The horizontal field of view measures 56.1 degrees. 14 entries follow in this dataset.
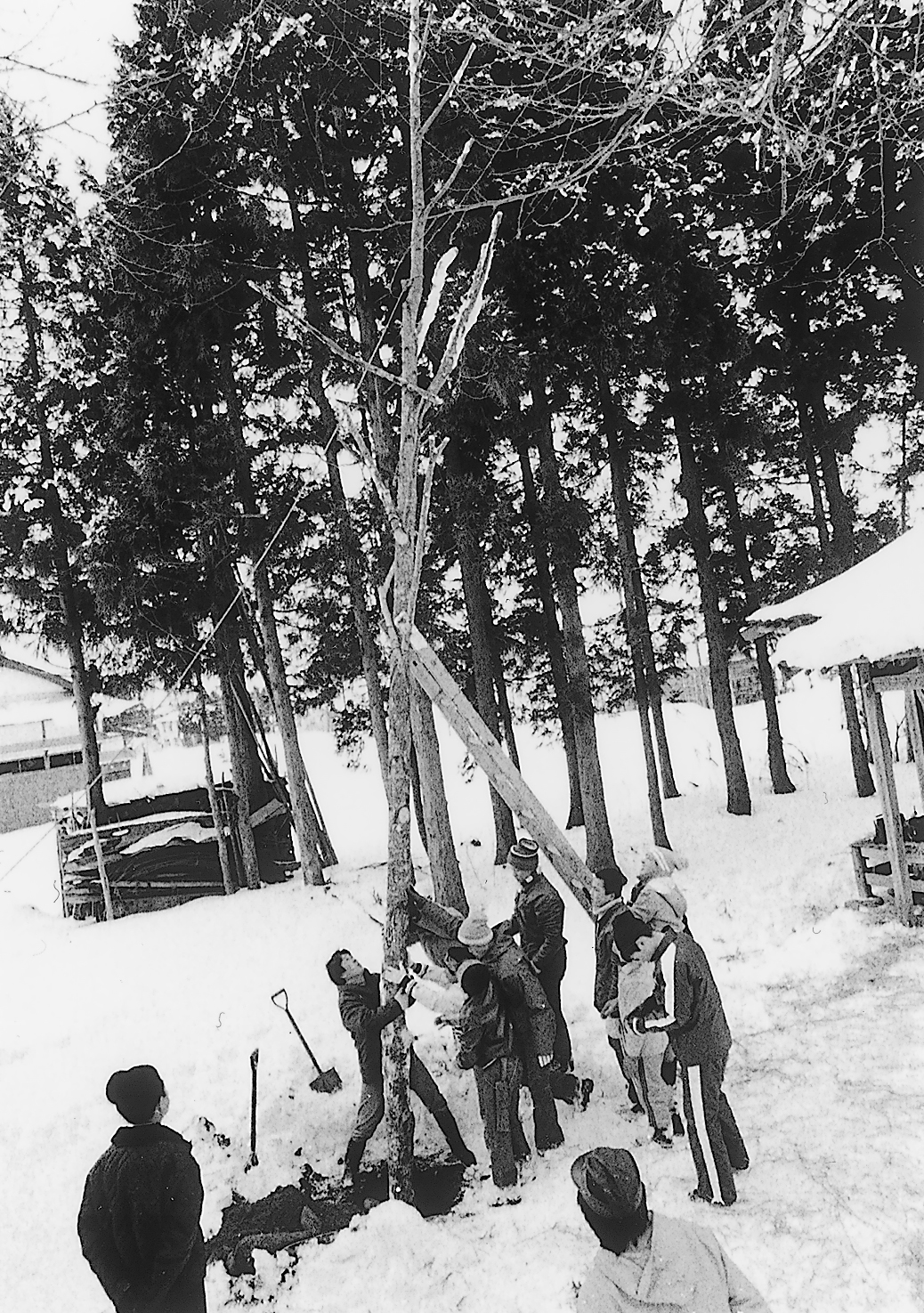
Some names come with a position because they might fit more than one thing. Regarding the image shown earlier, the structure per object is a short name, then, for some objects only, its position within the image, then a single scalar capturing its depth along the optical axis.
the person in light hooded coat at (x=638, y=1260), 2.56
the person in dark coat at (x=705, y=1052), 4.75
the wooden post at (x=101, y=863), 13.24
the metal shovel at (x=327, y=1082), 6.76
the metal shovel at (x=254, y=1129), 5.99
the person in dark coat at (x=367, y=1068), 5.84
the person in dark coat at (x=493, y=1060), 5.38
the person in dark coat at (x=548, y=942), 6.59
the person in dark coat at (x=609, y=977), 5.95
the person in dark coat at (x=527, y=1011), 5.63
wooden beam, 8.37
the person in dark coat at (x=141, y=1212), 3.51
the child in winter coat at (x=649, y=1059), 5.48
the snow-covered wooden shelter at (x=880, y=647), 8.44
